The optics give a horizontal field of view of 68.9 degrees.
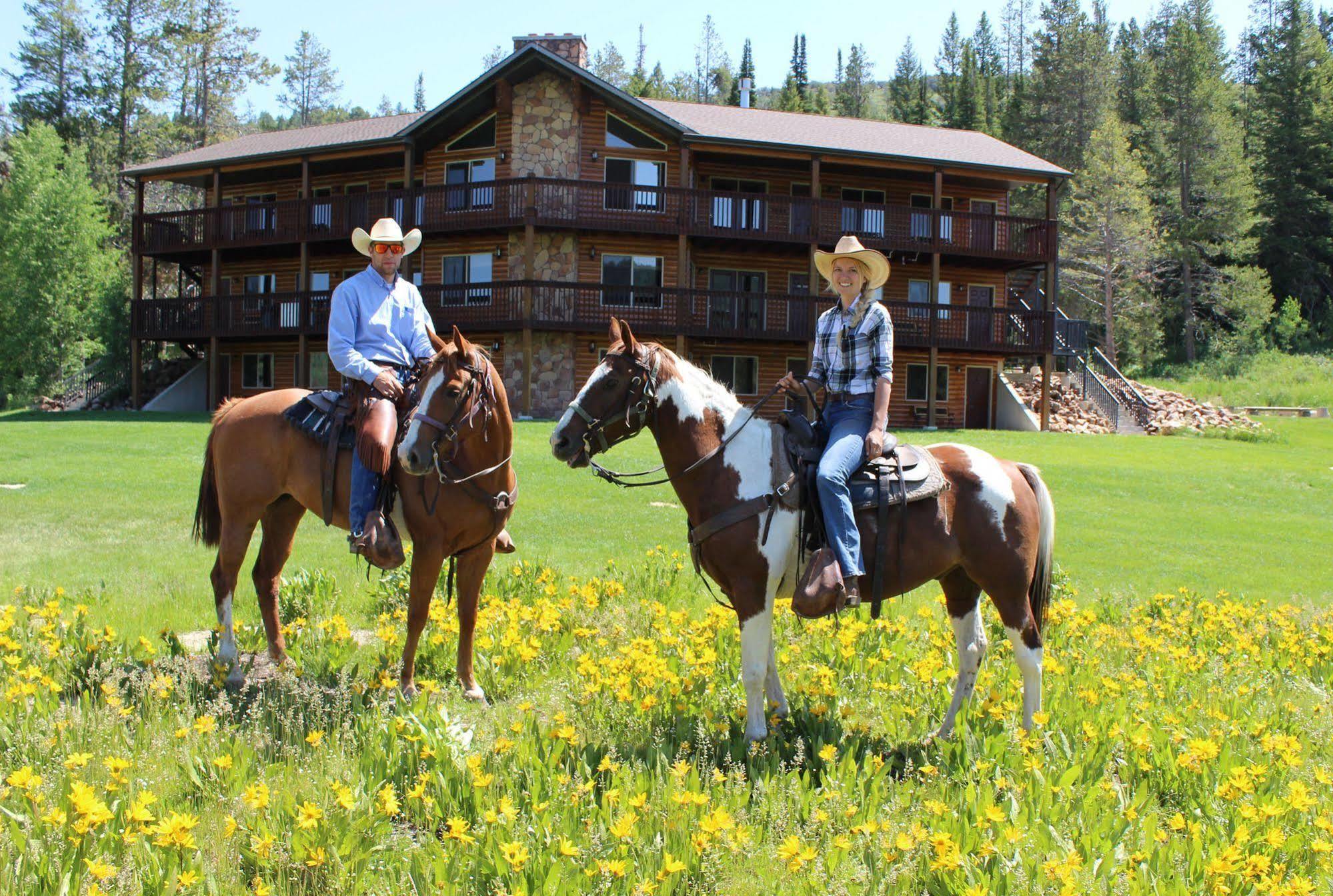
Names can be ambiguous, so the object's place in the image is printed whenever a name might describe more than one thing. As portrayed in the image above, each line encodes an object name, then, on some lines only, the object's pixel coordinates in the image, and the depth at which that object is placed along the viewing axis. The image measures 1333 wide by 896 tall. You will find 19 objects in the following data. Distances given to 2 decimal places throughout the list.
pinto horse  5.65
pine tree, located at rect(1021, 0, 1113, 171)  67.94
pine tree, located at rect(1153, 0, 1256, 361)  57.59
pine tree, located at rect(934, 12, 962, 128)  121.19
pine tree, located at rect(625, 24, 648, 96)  71.38
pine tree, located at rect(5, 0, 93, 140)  58.62
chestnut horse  6.45
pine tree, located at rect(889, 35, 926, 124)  90.06
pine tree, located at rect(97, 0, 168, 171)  56.34
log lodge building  31.16
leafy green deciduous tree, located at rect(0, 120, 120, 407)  41.28
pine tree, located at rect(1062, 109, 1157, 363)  52.50
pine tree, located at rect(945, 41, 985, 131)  76.69
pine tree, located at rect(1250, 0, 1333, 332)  60.38
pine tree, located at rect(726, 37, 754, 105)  113.53
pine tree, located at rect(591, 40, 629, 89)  94.06
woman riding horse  5.58
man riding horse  6.61
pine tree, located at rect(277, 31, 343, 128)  87.12
